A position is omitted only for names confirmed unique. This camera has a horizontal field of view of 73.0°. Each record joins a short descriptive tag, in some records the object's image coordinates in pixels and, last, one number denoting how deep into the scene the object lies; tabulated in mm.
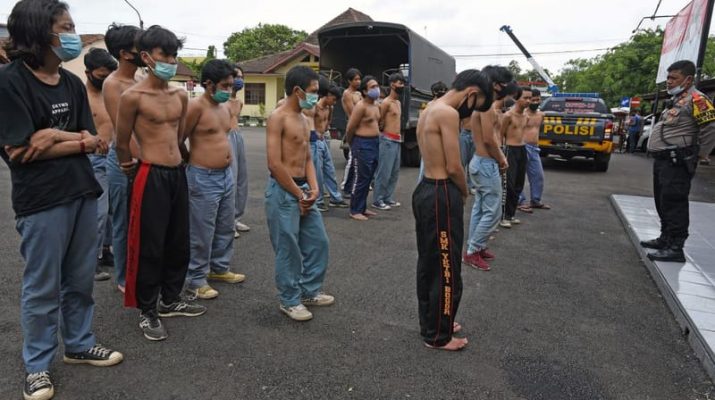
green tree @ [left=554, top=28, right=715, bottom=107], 32656
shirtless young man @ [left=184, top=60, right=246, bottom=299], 3484
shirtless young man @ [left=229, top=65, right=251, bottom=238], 5160
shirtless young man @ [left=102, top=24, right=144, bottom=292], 3287
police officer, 4457
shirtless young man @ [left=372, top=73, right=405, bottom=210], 6949
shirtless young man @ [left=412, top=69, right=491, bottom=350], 2818
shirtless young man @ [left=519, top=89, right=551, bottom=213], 7059
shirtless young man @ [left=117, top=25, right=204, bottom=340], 2865
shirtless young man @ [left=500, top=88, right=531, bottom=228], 6238
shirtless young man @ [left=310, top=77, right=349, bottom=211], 6577
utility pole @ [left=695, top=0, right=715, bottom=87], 8367
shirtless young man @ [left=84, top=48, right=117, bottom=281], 3816
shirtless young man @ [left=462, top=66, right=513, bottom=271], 4629
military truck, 11242
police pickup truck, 11328
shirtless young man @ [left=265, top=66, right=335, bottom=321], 3223
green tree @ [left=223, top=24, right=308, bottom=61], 44094
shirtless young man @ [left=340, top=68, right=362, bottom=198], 7027
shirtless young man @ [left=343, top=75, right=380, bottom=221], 6484
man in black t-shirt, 2211
